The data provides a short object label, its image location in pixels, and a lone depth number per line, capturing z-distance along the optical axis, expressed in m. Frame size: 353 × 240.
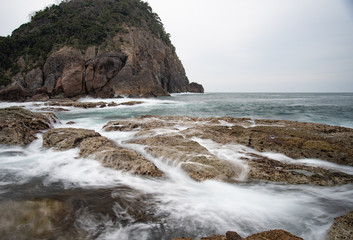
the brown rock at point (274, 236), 1.57
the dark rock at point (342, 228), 1.82
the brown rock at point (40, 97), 26.05
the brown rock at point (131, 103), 23.14
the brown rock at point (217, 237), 1.62
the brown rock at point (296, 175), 3.29
